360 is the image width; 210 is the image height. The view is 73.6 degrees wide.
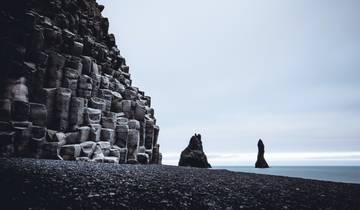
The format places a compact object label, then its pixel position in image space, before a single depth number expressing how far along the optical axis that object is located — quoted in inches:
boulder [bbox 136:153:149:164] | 1768.0
